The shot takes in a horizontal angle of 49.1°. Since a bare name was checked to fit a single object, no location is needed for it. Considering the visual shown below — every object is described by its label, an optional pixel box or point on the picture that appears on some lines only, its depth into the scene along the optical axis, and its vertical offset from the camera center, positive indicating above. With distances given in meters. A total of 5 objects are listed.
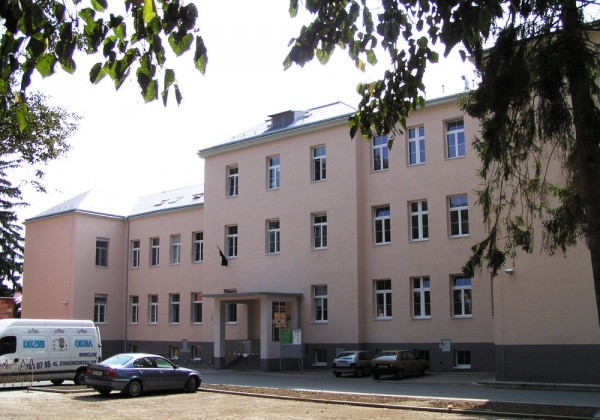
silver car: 28.00 -2.35
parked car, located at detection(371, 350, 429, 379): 26.64 -2.28
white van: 23.70 -1.50
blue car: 19.78 -2.02
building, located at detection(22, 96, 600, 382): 23.50 +2.13
